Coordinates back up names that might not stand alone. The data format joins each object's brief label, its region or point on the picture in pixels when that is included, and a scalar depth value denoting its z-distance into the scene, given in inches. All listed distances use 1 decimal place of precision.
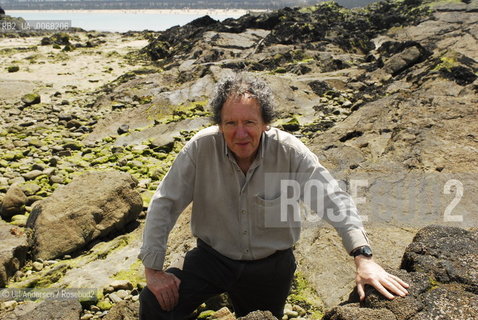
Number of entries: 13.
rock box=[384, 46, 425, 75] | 572.1
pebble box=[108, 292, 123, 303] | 203.6
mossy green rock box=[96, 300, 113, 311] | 200.2
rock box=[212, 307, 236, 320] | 164.6
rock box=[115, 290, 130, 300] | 206.5
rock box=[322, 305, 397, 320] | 114.5
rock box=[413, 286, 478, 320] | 109.4
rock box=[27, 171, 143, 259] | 254.5
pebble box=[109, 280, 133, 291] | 211.8
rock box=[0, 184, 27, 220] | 301.0
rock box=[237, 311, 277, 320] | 121.9
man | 148.3
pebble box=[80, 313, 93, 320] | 190.7
